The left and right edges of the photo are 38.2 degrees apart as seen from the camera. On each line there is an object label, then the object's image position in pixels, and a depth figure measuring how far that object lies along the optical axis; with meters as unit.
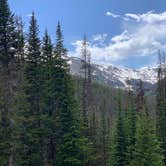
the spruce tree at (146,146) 24.68
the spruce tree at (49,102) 23.82
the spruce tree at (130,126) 28.90
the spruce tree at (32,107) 21.59
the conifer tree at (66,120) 23.80
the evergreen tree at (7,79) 18.89
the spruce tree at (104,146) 31.98
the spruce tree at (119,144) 30.35
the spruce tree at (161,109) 32.37
